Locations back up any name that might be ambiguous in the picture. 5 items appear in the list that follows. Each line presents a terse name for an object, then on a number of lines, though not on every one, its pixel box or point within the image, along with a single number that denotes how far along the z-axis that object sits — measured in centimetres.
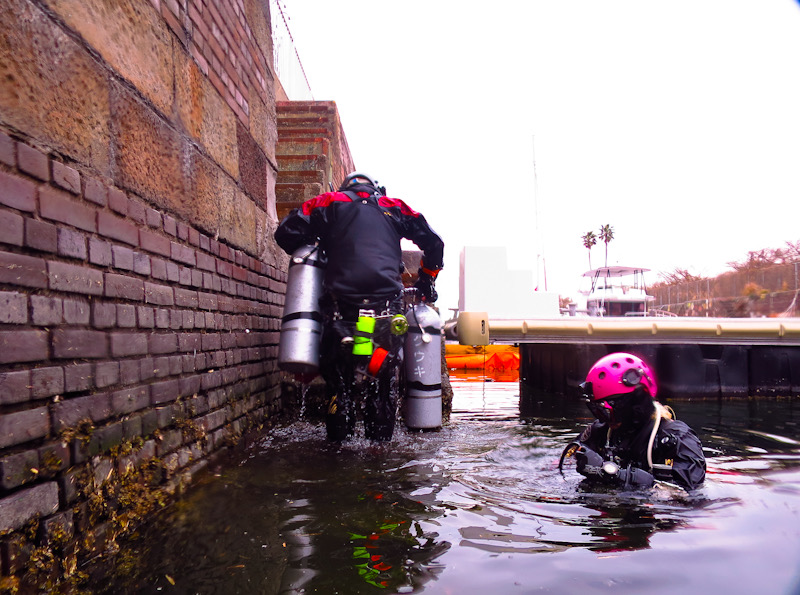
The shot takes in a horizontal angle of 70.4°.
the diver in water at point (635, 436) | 291
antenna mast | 3294
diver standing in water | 390
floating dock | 878
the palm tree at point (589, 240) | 6156
